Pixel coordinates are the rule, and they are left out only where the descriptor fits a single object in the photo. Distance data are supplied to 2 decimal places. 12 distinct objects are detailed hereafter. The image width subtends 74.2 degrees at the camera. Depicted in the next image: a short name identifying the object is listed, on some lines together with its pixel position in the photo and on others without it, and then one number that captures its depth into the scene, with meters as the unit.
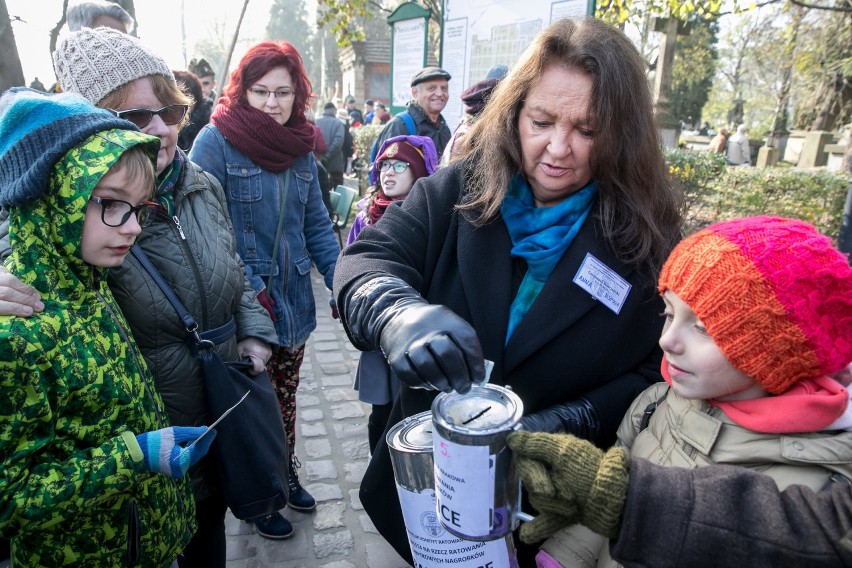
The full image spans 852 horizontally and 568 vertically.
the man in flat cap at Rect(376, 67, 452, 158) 4.98
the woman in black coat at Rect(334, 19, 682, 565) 1.53
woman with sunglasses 1.77
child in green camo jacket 1.29
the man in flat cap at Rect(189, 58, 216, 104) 6.78
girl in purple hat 2.85
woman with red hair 2.77
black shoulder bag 1.86
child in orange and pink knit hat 1.11
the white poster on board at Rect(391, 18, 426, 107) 6.51
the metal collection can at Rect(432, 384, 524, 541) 1.03
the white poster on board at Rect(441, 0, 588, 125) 4.59
